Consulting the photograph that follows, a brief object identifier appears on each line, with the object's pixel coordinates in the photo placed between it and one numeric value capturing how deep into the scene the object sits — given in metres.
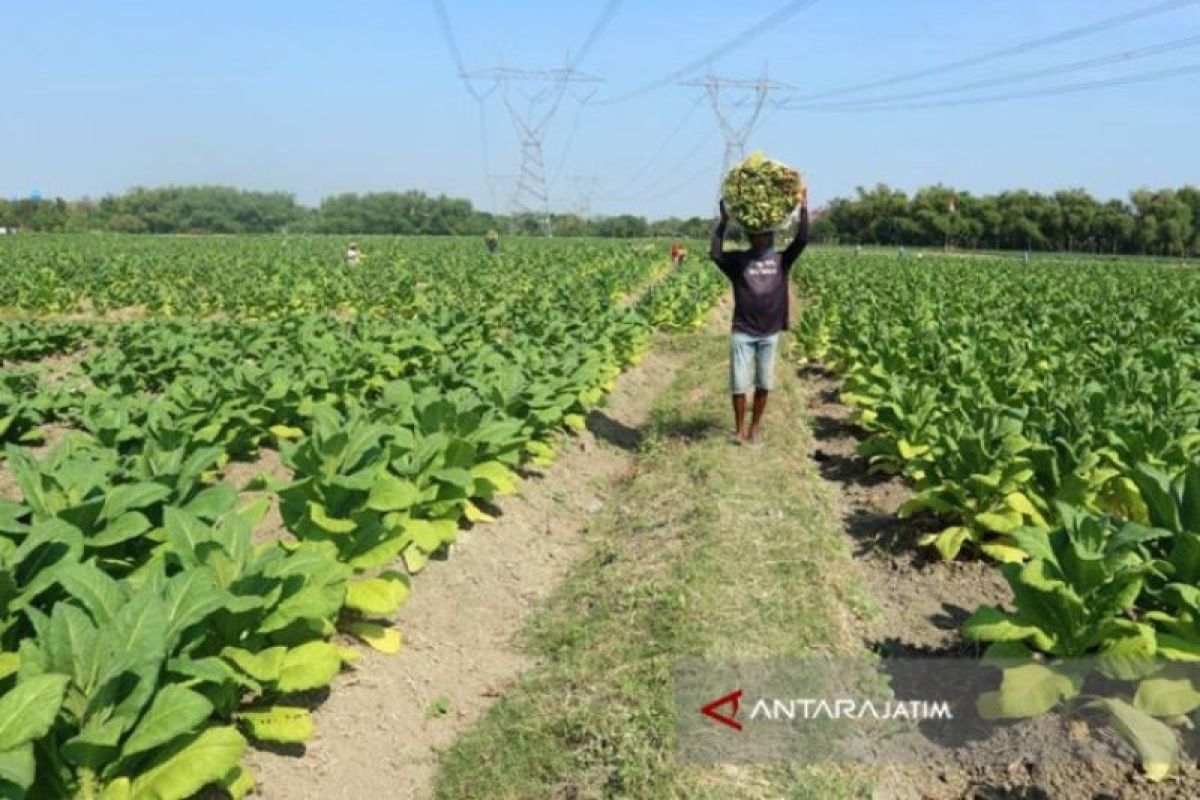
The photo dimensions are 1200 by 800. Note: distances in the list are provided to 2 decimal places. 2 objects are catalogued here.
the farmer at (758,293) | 7.38
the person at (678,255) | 34.53
